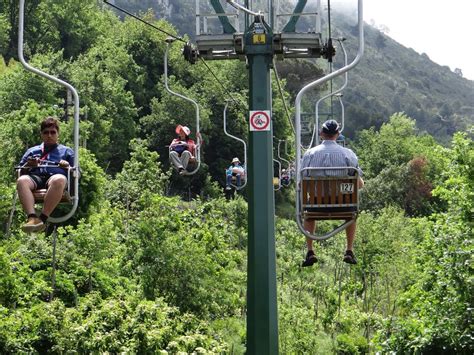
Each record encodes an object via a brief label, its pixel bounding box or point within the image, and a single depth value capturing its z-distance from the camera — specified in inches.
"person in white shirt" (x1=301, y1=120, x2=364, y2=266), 721.6
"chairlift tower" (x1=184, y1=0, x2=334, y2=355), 828.0
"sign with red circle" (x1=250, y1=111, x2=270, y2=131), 825.5
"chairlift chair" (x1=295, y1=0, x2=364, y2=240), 709.9
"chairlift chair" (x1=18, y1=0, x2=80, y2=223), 678.5
